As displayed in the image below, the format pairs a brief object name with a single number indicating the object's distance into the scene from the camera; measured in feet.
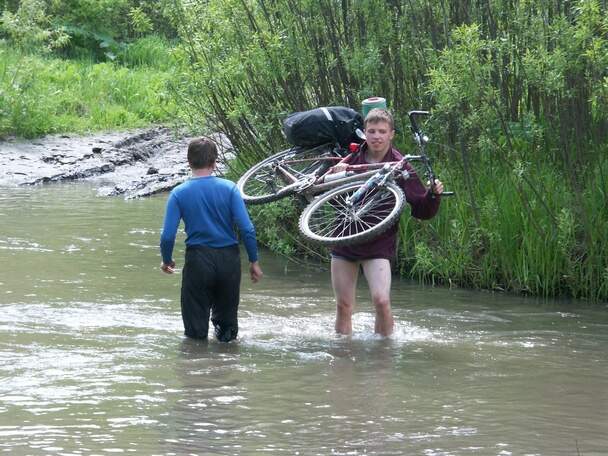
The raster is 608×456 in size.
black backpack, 48.77
